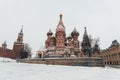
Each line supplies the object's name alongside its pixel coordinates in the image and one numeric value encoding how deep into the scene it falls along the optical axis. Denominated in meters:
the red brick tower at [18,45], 75.86
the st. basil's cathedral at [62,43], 51.41
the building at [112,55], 47.34
